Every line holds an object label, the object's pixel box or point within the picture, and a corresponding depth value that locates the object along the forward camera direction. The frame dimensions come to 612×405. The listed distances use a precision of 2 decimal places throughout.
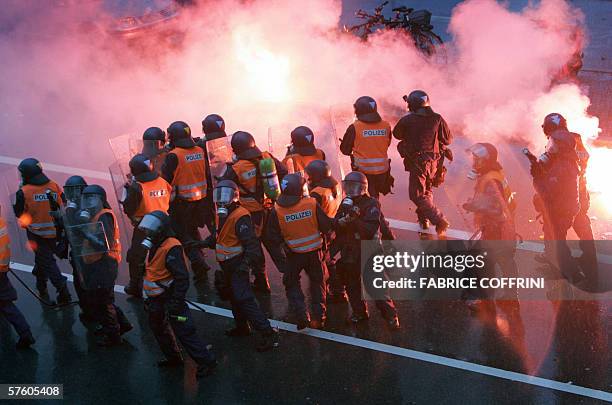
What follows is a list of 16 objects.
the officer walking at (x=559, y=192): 16.69
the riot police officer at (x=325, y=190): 16.14
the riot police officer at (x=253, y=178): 17.22
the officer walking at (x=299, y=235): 14.95
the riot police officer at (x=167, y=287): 13.70
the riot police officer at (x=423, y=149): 19.17
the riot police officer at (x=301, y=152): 17.75
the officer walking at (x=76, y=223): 15.09
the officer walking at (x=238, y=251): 14.66
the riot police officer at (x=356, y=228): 15.13
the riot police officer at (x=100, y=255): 15.00
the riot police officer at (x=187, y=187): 17.58
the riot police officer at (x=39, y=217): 16.53
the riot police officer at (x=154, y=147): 17.86
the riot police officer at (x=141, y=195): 16.42
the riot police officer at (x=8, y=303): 14.93
